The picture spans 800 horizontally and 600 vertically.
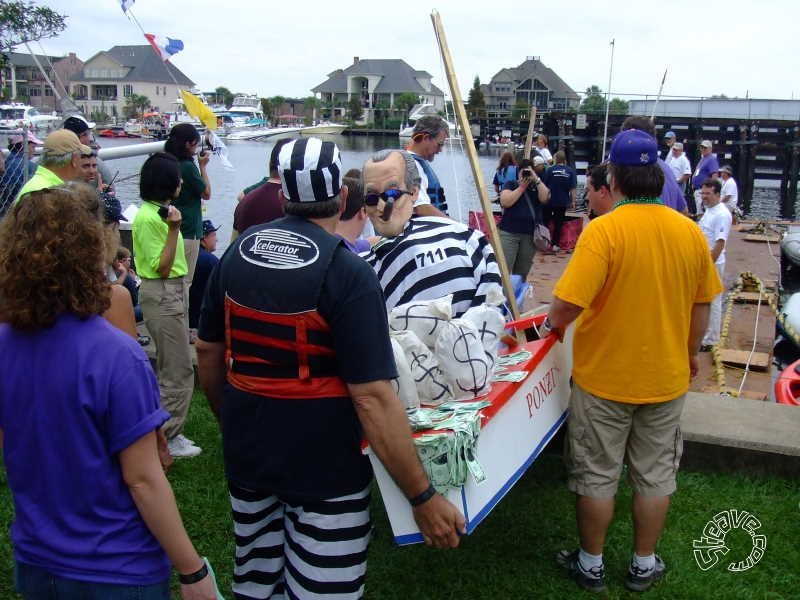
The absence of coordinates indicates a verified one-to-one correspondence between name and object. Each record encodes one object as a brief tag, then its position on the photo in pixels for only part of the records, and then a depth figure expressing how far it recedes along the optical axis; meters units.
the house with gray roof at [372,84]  101.31
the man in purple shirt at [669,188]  4.46
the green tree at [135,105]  80.09
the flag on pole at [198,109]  8.34
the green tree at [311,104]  104.44
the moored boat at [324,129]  71.09
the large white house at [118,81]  80.81
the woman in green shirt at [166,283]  4.23
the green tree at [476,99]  77.62
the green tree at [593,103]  59.97
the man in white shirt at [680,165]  15.85
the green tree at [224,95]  86.07
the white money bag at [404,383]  2.40
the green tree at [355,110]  94.50
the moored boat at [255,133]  54.06
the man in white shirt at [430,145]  5.16
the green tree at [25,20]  15.81
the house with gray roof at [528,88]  90.06
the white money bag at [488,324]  2.65
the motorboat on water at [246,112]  63.87
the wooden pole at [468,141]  3.28
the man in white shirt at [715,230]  7.55
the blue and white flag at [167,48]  9.21
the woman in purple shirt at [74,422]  1.71
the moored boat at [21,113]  41.94
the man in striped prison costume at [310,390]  2.02
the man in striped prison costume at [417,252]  3.01
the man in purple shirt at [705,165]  15.96
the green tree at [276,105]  95.00
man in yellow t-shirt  2.97
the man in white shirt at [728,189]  14.74
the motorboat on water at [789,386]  6.02
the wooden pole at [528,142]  13.28
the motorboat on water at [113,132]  61.06
